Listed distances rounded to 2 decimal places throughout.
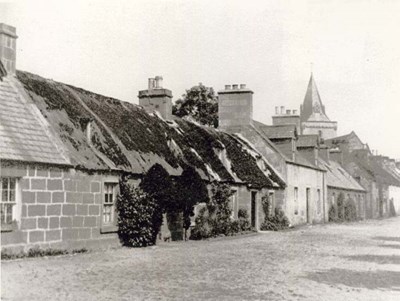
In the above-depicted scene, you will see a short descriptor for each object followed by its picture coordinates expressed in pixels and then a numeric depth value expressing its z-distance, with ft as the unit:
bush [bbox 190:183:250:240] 79.36
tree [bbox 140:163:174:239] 64.85
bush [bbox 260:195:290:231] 103.86
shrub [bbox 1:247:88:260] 46.65
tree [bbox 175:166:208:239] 71.41
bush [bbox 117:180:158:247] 61.62
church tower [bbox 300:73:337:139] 370.73
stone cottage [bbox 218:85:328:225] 112.47
